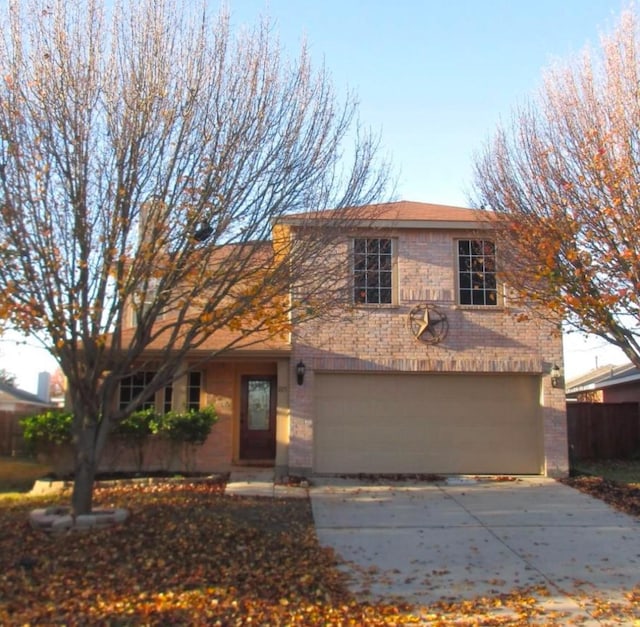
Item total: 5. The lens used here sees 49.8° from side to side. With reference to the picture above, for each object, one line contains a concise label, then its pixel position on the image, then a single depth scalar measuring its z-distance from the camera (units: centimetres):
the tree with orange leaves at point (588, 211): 1041
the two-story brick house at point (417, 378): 1357
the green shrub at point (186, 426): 1290
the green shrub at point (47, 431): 1262
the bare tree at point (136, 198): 762
